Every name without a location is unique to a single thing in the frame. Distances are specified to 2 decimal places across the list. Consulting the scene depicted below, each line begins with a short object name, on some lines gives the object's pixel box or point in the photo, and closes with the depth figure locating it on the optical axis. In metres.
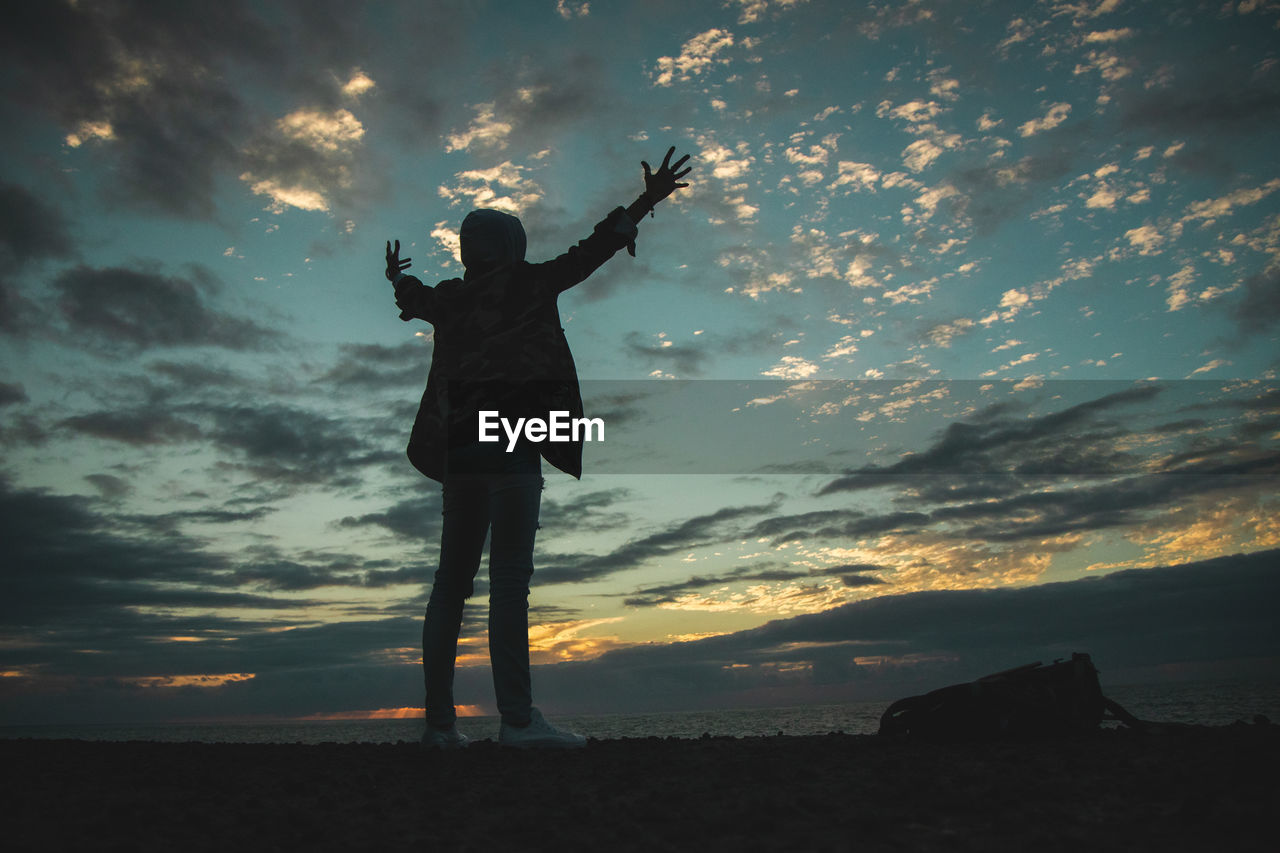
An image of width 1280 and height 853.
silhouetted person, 4.50
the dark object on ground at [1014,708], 3.65
